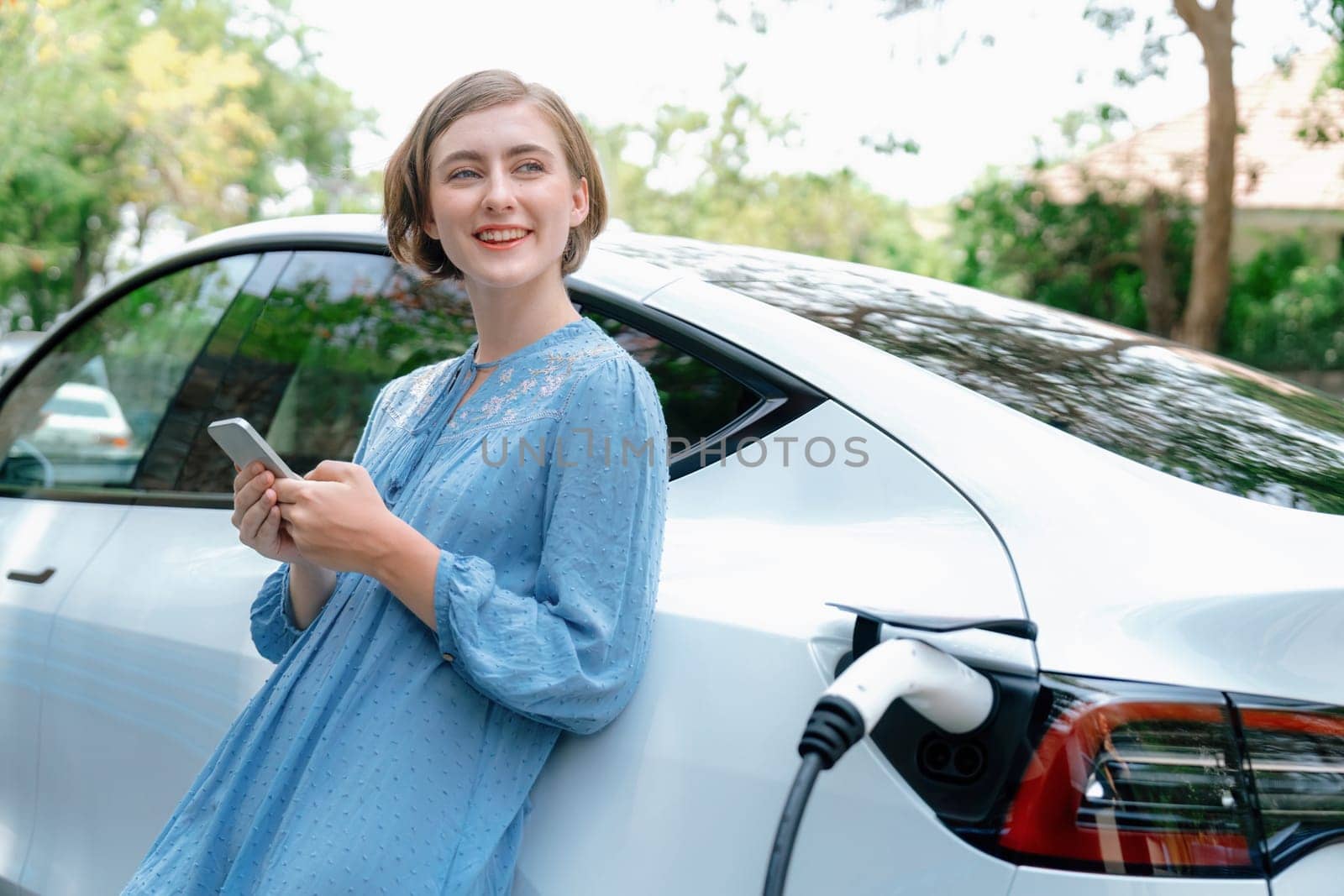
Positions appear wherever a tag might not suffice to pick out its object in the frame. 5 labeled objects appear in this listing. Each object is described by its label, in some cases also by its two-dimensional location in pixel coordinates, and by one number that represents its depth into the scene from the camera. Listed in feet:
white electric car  3.85
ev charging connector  3.78
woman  4.53
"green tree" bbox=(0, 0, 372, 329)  70.90
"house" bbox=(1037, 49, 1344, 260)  58.29
